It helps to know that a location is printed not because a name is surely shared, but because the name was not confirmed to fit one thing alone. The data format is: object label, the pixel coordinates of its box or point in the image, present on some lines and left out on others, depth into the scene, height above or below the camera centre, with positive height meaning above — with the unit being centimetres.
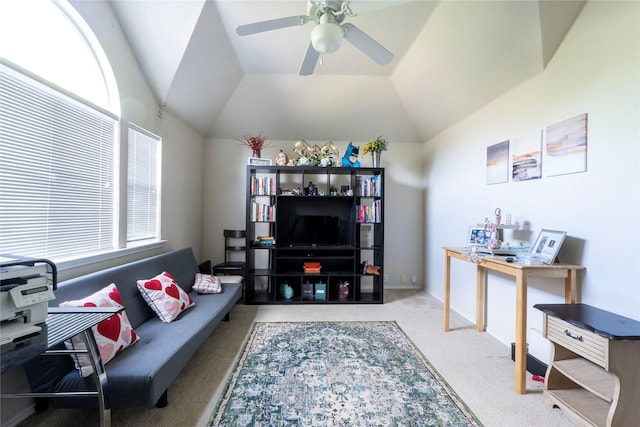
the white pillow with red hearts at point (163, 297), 204 -74
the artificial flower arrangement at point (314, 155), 347 +86
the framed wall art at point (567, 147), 175 +54
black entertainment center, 345 -33
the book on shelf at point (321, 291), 350 -110
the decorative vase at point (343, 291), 355 -111
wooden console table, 171 -51
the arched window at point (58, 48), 147 +112
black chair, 382 -56
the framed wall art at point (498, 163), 243 +55
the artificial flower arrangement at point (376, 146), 348 +97
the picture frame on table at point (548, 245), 176 -20
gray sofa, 132 -90
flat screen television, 365 -24
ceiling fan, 149 +120
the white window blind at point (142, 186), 243 +26
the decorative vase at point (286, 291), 350 -111
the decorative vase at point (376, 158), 352 +81
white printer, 95 -36
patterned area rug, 151 -124
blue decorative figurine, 355 +81
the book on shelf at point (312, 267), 355 -78
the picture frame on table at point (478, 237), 241 -21
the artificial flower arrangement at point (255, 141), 353 +104
